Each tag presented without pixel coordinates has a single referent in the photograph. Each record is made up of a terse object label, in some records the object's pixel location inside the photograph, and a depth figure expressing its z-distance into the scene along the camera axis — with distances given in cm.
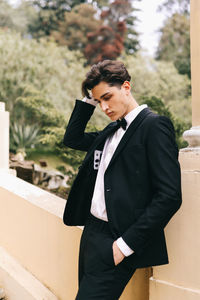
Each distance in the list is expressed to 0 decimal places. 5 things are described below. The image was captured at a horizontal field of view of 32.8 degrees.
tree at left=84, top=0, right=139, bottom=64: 2082
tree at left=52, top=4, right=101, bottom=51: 2178
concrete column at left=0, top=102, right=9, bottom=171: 423
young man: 167
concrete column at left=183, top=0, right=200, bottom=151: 220
